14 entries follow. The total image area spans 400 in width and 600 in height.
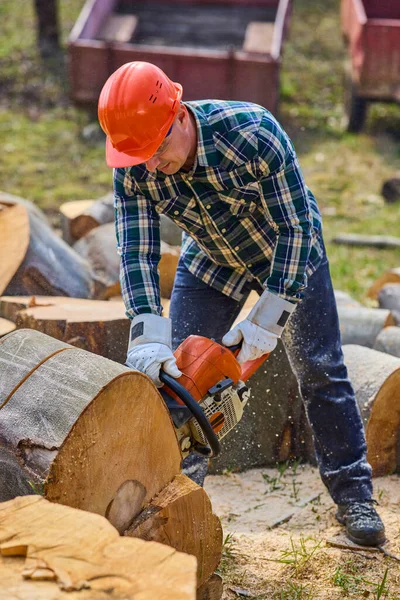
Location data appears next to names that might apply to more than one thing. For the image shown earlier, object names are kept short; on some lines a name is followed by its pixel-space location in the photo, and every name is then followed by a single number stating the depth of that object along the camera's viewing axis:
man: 5.08
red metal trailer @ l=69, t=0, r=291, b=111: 17.36
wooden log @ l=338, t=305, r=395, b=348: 8.61
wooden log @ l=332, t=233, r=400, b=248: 13.41
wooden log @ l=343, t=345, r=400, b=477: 6.98
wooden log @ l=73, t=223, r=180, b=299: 8.92
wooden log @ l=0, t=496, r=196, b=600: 3.47
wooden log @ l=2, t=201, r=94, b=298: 8.60
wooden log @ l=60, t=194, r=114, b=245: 10.43
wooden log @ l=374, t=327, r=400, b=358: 8.26
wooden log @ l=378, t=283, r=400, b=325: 9.73
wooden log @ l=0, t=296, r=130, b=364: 7.40
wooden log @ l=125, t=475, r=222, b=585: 4.70
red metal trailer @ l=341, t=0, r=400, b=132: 17.81
